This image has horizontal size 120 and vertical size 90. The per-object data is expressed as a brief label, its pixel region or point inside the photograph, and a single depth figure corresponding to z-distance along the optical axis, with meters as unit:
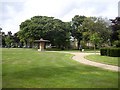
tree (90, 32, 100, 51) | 17.38
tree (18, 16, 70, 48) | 25.10
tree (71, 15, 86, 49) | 31.65
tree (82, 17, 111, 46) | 26.01
